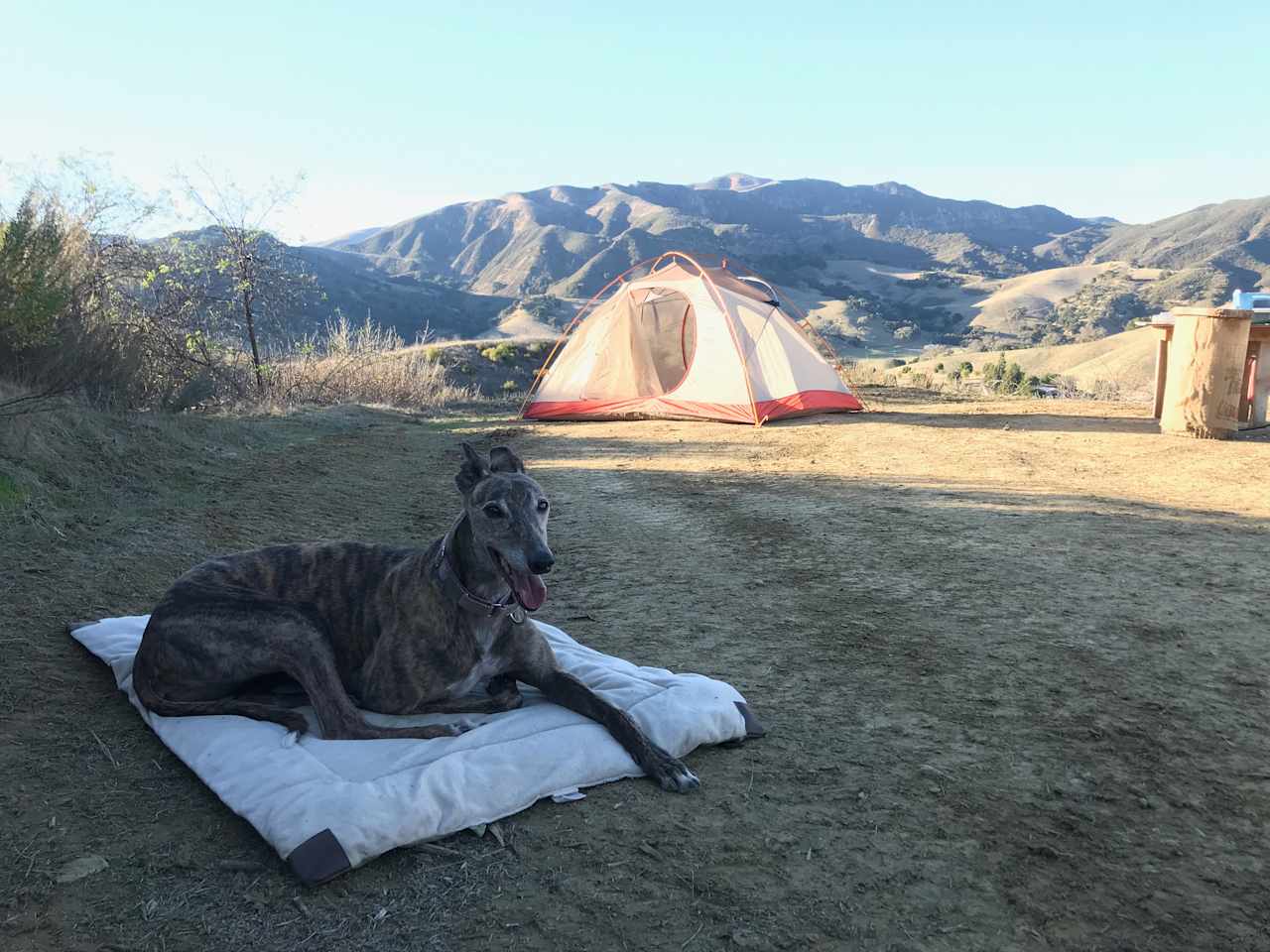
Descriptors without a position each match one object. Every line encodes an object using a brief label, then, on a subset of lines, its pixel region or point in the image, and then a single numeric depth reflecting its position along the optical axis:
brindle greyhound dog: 3.52
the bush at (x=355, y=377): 15.84
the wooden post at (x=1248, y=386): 10.08
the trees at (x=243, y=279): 14.88
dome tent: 13.19
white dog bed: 2.79
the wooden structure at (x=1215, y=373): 9.47
